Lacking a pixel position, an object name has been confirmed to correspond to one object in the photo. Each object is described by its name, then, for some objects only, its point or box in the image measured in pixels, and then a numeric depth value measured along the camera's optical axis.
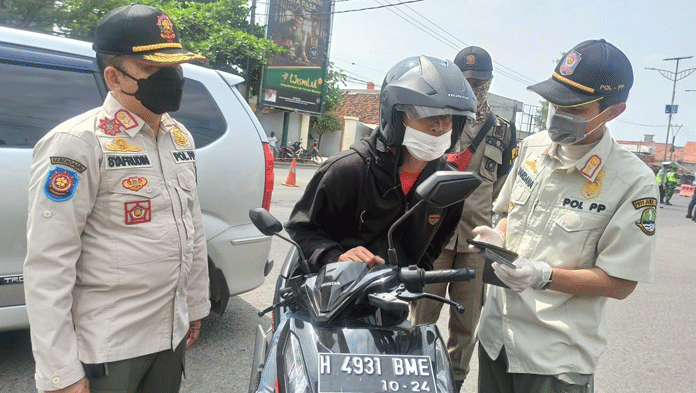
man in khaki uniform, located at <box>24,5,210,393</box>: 1.45
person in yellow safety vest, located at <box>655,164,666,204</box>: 21.70
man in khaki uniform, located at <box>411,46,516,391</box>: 3.02
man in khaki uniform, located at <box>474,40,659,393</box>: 1.69
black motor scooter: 1.30
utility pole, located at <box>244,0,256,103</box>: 20.62
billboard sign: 24.89
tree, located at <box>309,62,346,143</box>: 28.61
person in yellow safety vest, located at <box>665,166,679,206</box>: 22.39
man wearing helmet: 1.76
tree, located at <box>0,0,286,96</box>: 11.05
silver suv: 2.69
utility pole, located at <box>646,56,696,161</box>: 38.72
